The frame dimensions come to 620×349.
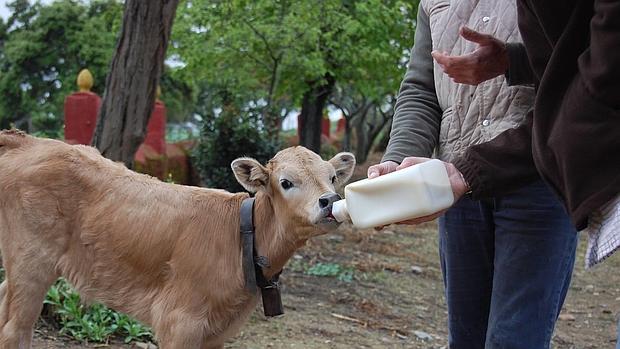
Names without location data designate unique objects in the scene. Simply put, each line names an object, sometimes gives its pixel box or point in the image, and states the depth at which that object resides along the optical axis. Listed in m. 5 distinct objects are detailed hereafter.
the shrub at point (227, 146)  9.50
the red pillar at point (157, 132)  11.67
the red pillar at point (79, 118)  9.97
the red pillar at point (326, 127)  26.14
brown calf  4.16
